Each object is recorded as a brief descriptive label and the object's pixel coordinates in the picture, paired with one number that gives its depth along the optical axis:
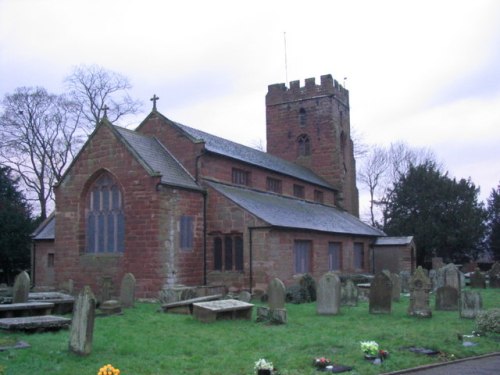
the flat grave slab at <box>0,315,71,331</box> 13.10
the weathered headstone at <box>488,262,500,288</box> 31.69
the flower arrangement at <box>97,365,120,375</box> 8.70
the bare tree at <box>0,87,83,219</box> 41.84
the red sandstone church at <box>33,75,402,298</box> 23.36
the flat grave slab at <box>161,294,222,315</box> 18.06
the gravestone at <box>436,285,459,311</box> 19.11
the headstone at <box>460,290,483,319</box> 16.66
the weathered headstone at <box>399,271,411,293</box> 28.00
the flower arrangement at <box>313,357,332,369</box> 10.28
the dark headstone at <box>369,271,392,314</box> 18.14
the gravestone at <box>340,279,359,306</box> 20.98
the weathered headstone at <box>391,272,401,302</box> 23.00
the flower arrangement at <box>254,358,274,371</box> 9.50
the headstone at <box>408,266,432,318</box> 17.19
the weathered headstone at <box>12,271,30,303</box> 17.64
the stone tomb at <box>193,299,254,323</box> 16.08
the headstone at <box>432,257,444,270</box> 35.03
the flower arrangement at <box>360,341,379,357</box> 10.90
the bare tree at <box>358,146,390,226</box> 60.66
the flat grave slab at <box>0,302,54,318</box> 15.44
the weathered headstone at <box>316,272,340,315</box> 18.22
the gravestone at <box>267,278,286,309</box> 16.84
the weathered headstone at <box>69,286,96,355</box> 10.99
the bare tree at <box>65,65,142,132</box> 45.24
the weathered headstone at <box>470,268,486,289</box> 31.46
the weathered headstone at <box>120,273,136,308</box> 19.77
